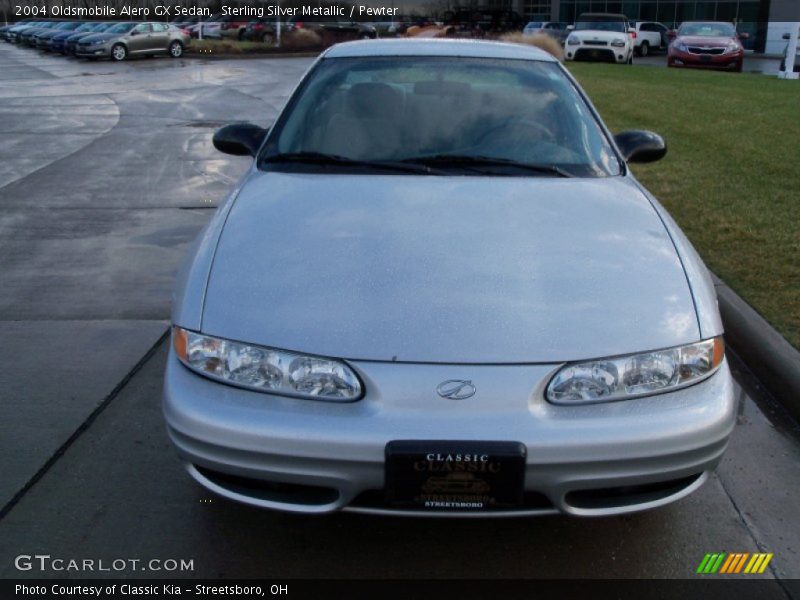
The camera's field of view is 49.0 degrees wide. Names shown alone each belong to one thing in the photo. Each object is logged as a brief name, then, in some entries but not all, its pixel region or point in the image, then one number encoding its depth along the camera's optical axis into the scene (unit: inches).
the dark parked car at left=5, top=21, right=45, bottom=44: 2010.7
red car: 991.0
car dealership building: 1760.6
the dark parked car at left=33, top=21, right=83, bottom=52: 1611.7
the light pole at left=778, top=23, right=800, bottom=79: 851.4
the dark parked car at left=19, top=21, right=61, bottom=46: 1811.0
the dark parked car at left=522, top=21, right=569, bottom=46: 1499.8
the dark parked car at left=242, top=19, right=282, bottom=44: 1742.4
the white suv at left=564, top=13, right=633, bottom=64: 1093.1
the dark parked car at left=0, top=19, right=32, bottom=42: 2339.2
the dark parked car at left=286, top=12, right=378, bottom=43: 1683.1
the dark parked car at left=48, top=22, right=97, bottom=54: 1517.3
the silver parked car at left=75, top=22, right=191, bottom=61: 1311.5
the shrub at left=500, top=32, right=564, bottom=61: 1182.7
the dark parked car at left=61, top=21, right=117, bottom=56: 1422.2
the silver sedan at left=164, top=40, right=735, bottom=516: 95.7
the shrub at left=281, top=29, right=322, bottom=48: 1625.2
